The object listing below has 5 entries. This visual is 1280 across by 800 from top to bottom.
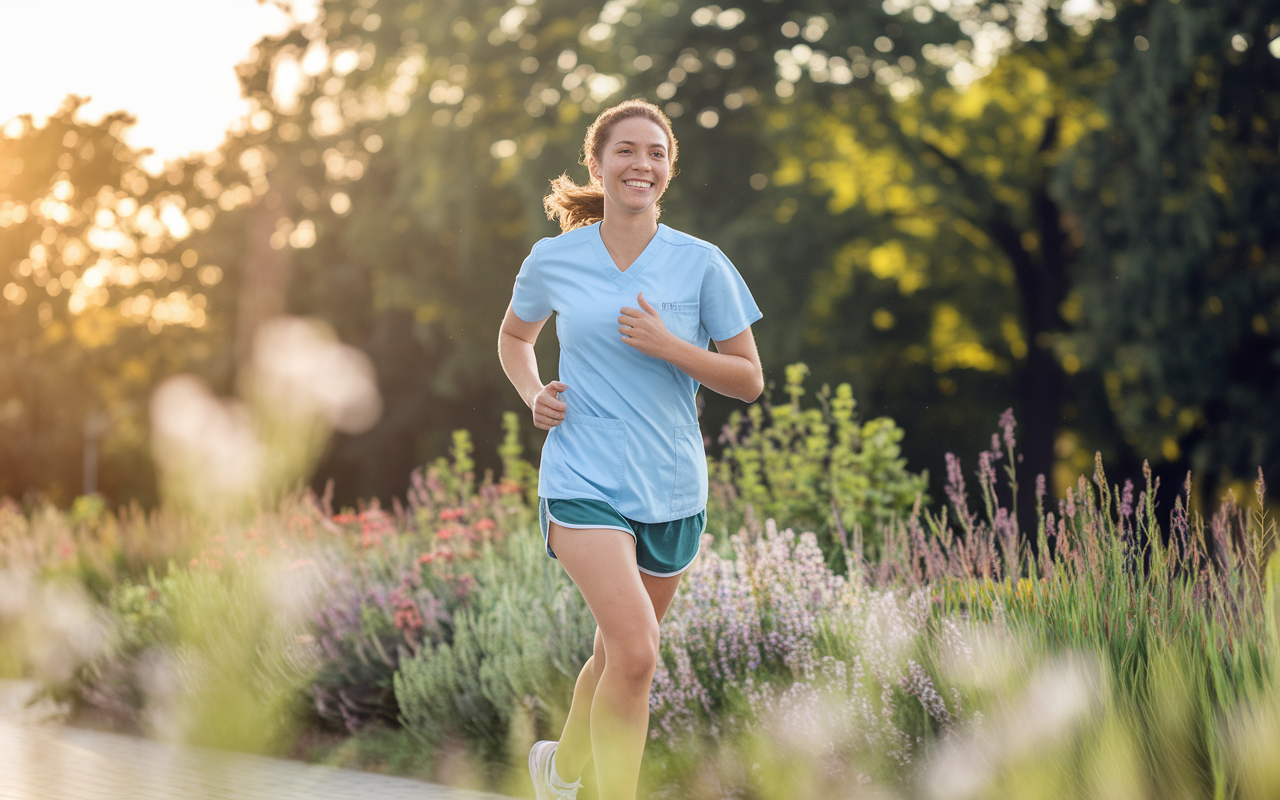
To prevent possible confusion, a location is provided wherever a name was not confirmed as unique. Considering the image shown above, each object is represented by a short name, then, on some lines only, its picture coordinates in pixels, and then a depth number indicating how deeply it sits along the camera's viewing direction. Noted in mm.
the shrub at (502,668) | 5633
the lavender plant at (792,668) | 4445
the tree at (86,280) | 31297
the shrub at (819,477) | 8219
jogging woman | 3555
